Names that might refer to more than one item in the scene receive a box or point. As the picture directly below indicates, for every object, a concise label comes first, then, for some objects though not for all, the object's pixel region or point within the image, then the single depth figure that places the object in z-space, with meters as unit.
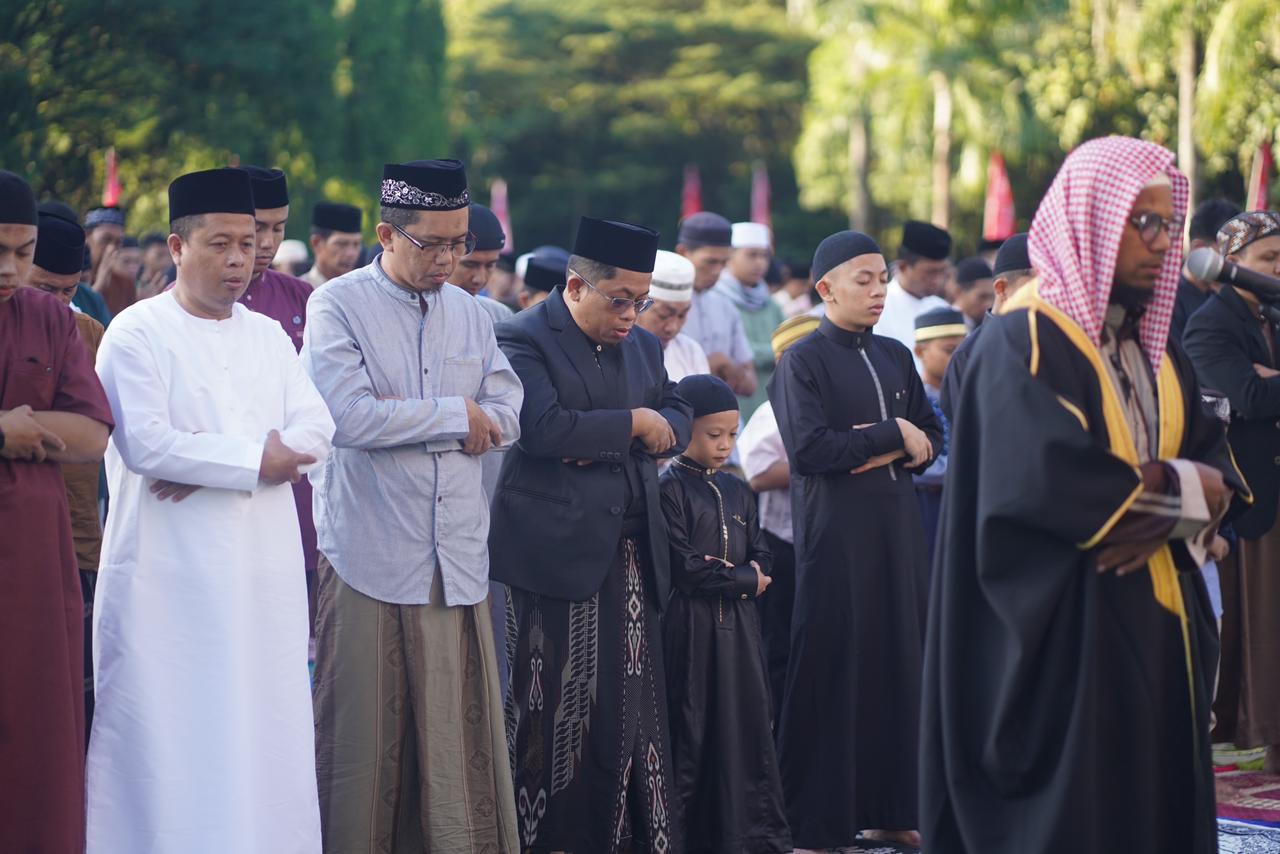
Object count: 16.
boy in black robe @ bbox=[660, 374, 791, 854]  5.86
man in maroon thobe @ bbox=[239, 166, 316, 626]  6.37
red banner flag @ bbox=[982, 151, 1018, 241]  22.92
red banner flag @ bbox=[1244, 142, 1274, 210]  16.77
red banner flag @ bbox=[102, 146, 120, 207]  15.80
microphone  4.18
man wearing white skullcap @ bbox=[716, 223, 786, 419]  10.21
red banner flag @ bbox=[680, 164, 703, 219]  27.11
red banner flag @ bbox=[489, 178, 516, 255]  25.15
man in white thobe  4.74
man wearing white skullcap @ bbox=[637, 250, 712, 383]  7.21
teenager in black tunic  6.11
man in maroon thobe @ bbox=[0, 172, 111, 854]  4.48
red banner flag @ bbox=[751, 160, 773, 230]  29.77
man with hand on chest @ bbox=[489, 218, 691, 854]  5.54
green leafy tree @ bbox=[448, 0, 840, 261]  46.44
